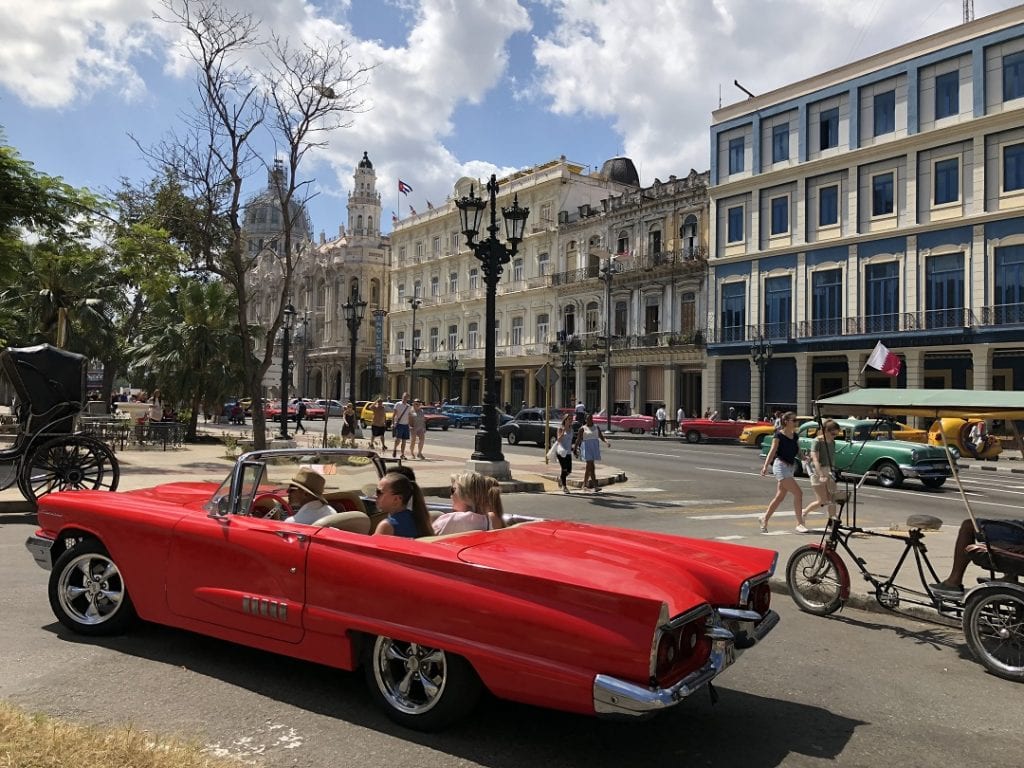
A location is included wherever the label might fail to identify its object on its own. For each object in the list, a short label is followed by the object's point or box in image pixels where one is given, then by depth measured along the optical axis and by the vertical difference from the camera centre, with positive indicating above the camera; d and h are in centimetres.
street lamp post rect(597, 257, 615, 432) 4509 +430
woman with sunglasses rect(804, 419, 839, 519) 1036 -71
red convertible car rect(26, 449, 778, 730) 339 -94
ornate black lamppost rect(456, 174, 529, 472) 1588 +275
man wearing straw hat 485 -59
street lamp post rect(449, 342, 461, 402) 5912 +262
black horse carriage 985 -40
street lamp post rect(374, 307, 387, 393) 6908 +655
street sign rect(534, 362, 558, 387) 2127 +74
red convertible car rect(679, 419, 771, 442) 3522 -108
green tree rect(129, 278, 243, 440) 2566 +163
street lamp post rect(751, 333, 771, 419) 3841 +255
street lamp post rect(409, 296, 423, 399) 6047 +366
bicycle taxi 519 -122
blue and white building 3173 +814
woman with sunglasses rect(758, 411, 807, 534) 1111 -77
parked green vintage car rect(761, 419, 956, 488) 1778 -121
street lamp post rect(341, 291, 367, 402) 3412 +376
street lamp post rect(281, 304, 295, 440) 2755 +124
